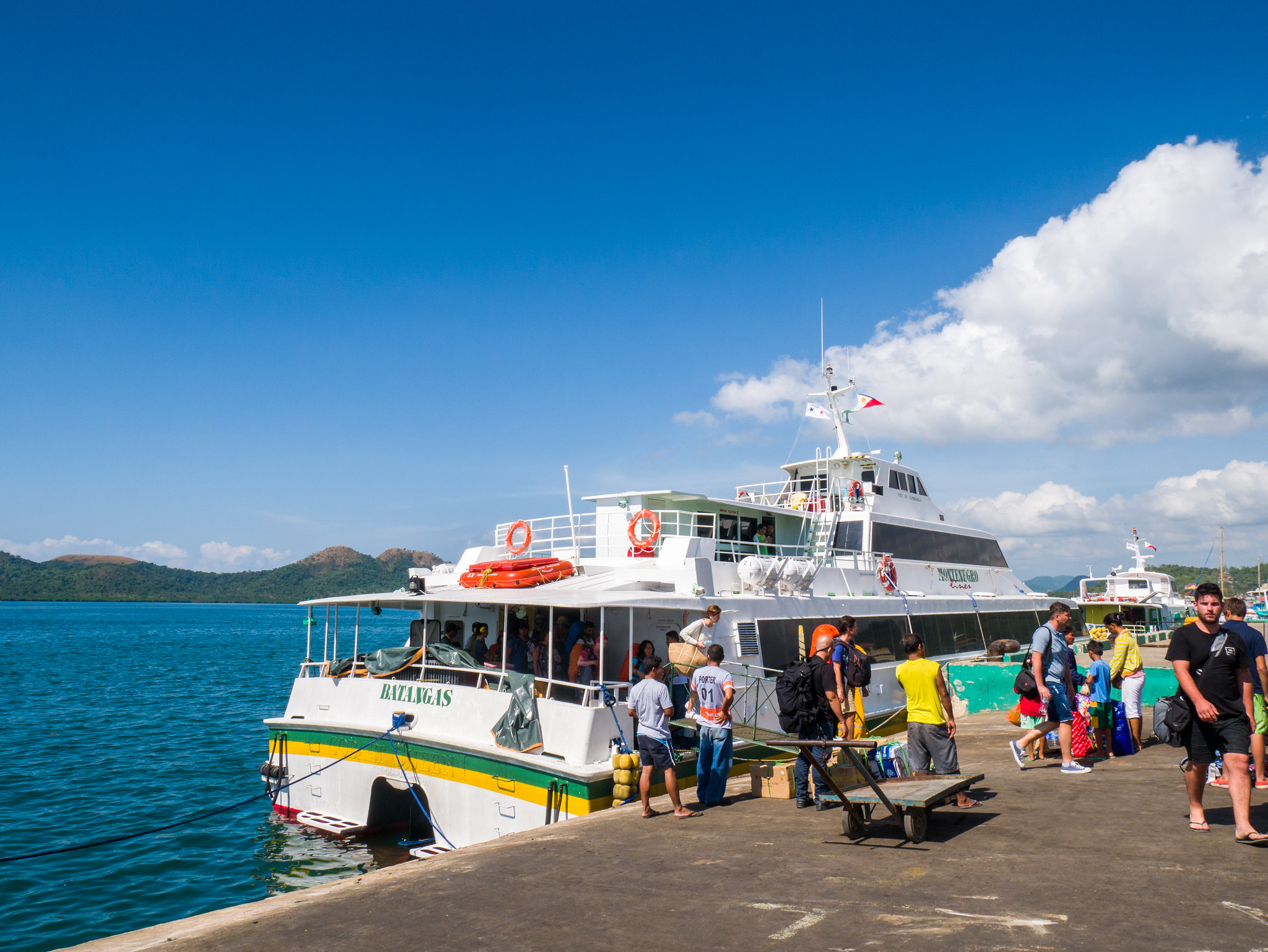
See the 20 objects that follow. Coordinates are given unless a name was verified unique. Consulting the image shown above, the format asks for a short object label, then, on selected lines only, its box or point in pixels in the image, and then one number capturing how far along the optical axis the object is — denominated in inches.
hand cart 232.8
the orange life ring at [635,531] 526.0
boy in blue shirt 363.3
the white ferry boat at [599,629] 373.4
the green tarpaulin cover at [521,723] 371.2
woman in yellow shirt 375.9
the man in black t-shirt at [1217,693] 211.5
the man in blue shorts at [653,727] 304.0
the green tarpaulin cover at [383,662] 449.4
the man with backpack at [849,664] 319.3
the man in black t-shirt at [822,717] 294.2
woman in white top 386.3
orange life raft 490.3
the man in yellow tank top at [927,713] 277.3
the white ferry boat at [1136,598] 1509.6
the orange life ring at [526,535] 576.7
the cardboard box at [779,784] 323.0
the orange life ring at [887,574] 674.8
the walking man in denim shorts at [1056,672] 314.5
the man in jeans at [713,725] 309.6
